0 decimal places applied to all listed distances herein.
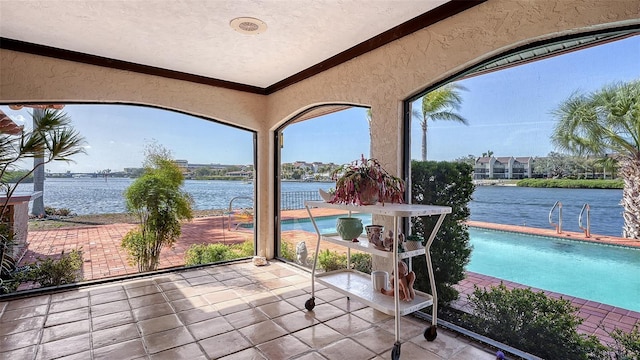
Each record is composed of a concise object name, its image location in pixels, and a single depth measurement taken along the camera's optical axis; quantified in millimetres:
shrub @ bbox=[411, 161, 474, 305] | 2598
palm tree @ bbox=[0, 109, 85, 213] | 3002
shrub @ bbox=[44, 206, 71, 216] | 3812
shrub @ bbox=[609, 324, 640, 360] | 1778
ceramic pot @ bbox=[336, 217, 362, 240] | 2555
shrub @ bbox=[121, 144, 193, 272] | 3971
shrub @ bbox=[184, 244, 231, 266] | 4340
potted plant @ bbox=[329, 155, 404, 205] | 2395
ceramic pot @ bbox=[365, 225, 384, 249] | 2339
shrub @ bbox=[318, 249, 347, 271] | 3884
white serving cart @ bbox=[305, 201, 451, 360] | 2072
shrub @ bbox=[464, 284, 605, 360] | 1978
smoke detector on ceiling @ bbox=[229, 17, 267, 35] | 2537
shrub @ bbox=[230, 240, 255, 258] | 4738
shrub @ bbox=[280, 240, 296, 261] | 4562
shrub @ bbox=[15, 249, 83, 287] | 3367
